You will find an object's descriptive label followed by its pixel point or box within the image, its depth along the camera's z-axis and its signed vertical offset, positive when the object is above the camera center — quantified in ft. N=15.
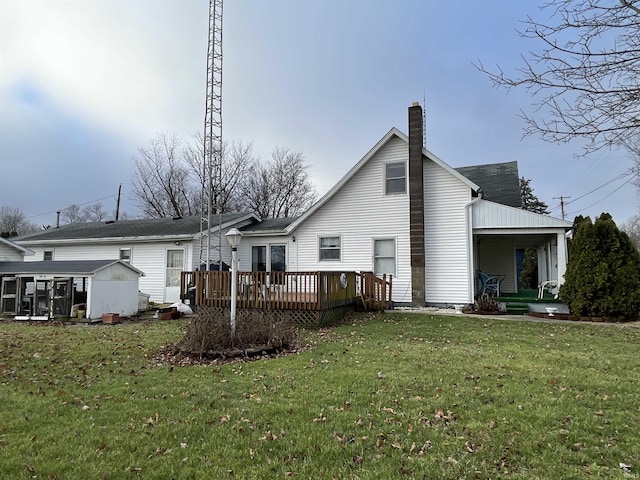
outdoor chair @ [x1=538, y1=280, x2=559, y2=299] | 48.14 -1.87
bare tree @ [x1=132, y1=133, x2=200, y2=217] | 108.68 +25.52
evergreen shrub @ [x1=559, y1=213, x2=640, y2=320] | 35.78 +0.02
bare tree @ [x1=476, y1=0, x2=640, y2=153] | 12.87 +6.72
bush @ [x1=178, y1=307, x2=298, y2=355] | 22.80 -3.67
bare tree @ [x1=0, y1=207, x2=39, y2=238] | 171.73 +22.49
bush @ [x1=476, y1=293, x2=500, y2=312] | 41.19 -3.32
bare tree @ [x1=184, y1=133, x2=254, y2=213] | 105.40 +28.92
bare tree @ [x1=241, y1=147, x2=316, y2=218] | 114.83 +24.88
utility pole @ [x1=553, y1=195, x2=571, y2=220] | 130.00 +23.75
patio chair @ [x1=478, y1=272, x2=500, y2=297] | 51.23 -1.57
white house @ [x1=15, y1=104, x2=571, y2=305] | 44.24 +4.69
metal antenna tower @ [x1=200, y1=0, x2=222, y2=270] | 53.21 +24.78
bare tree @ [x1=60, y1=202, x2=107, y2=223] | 179.42 +26.71
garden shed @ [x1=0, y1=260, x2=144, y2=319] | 41.27 -1.86
